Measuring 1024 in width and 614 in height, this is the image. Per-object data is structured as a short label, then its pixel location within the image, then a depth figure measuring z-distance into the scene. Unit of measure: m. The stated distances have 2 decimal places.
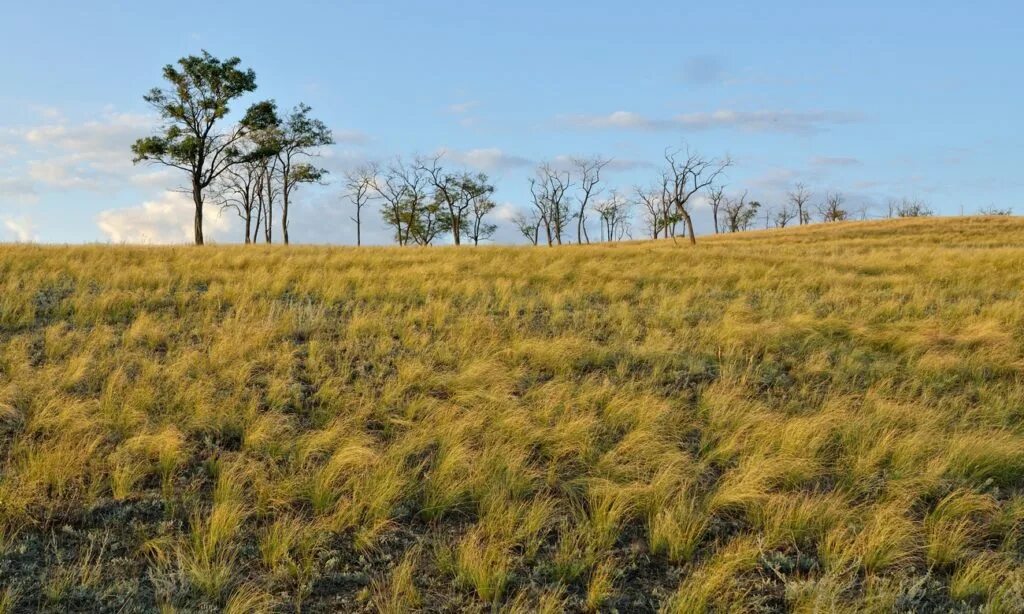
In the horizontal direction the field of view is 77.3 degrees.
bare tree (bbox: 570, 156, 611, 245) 64.12
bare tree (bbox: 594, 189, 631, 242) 79.68
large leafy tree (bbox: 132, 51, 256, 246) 32.03
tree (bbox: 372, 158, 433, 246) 57.59
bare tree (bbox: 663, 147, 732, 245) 48.28
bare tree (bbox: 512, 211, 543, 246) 76.12
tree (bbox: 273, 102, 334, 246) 41.53
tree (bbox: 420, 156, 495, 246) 57.15
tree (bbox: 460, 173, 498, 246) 60.91
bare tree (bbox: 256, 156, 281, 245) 46.47
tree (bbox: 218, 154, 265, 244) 46.35
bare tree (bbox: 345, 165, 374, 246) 56.40
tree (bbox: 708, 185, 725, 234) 83.06
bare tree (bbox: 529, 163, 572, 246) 66.00
